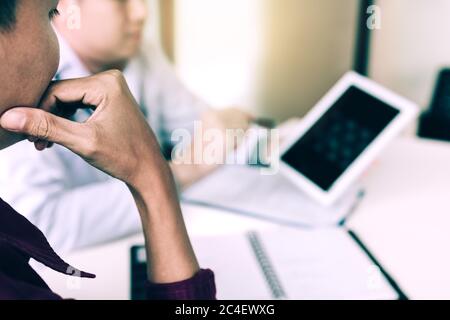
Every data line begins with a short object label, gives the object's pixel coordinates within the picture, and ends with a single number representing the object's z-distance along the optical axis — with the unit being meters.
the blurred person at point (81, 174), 0.53
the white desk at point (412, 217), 0.56
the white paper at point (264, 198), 0.70
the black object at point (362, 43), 1.26
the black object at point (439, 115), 1.18
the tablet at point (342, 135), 0.72
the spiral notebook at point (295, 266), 0.52
